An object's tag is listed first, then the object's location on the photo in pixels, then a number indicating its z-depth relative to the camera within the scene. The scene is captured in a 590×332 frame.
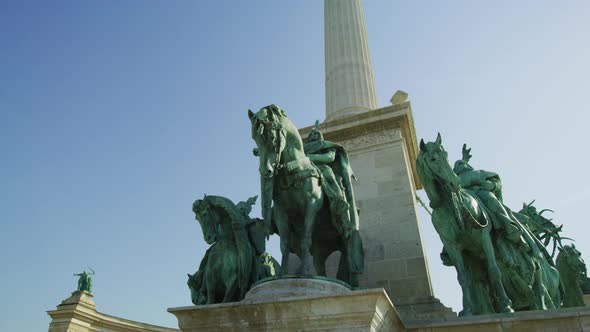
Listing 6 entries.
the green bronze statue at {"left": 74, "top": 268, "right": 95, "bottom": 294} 24.98
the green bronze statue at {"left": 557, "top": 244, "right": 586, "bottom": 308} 11.31
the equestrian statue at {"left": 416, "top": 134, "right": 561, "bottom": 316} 7.16
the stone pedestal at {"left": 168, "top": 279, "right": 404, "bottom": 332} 5.12
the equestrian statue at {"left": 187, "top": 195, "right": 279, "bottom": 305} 7.72
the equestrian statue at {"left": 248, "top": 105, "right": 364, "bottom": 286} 6.45
